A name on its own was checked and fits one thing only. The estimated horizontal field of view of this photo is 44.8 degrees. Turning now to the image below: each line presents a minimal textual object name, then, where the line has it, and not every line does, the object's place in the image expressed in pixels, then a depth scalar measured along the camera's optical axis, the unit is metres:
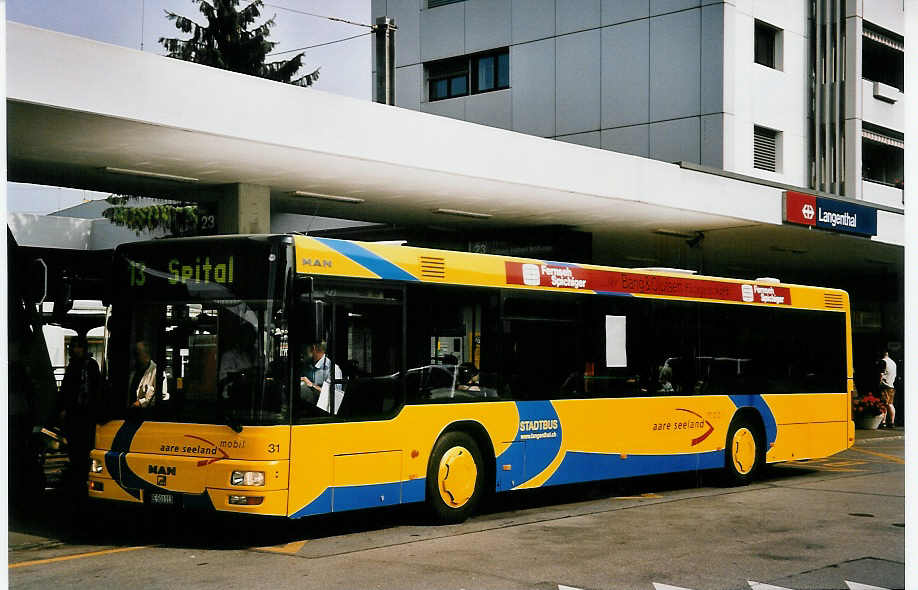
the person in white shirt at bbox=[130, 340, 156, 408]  10.20
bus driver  9.90
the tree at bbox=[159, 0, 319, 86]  38.03
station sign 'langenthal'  22.02
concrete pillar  16.56
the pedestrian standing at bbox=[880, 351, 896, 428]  27.09
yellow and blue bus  9.70
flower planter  27.33
